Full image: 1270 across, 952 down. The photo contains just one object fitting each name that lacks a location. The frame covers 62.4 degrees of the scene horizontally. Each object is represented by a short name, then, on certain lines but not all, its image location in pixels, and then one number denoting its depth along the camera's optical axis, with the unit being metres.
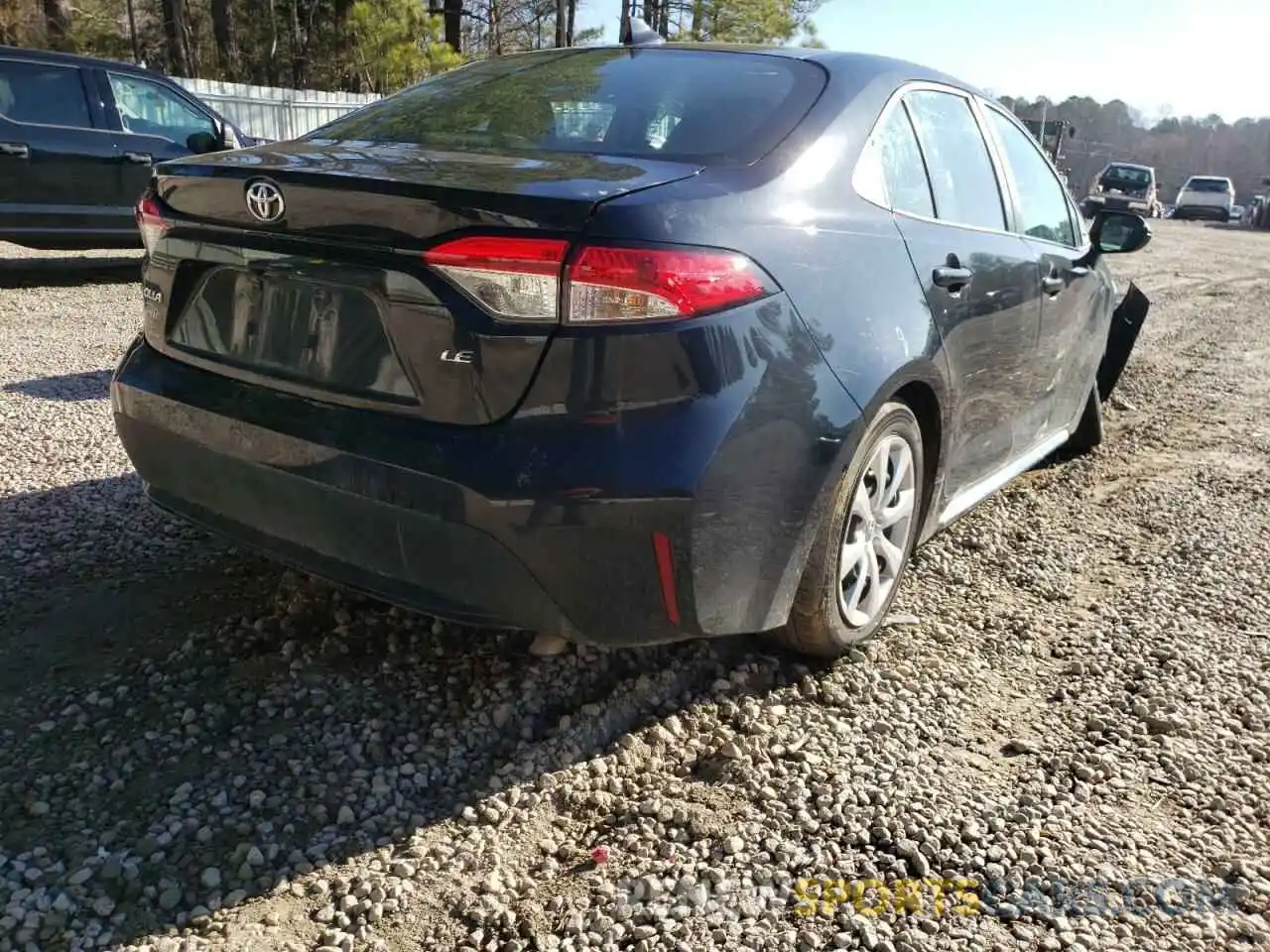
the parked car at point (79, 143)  8.27
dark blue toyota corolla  2.10
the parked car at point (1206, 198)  38.06
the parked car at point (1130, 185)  36.12
